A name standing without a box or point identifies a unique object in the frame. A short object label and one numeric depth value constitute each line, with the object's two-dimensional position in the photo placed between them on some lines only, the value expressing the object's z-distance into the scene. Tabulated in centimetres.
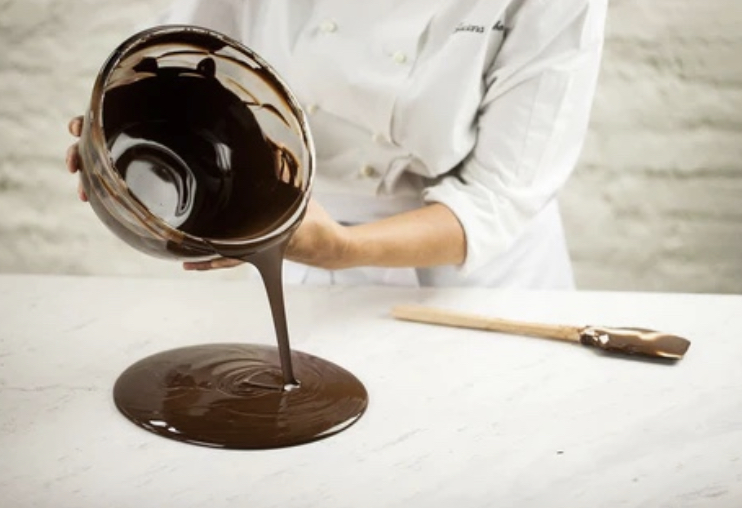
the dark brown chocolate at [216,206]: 170
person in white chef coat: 203
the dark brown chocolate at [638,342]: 184
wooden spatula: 185
